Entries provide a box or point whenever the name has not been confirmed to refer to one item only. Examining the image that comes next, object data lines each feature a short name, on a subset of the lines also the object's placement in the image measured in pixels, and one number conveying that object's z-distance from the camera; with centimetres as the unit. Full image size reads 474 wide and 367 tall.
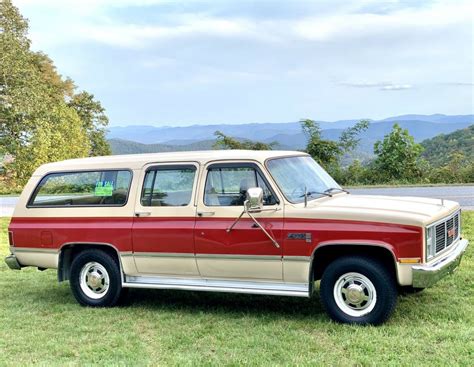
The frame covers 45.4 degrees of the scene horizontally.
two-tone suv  587
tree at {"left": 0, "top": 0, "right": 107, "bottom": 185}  2758
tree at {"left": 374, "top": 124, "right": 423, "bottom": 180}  2312
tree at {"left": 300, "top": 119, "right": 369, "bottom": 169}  2450
